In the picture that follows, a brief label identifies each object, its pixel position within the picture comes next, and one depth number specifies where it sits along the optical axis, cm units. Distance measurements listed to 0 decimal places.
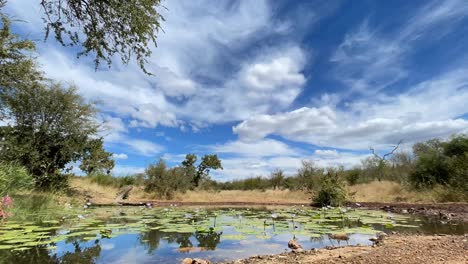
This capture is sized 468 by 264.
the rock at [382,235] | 603
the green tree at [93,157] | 1867
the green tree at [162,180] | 2421
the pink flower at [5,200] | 703
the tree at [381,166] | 3154
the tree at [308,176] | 2417
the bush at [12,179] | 820
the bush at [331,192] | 1725
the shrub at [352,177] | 2886
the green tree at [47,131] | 1569
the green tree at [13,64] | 1086
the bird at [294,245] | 546
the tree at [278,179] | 3525
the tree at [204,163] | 3574
